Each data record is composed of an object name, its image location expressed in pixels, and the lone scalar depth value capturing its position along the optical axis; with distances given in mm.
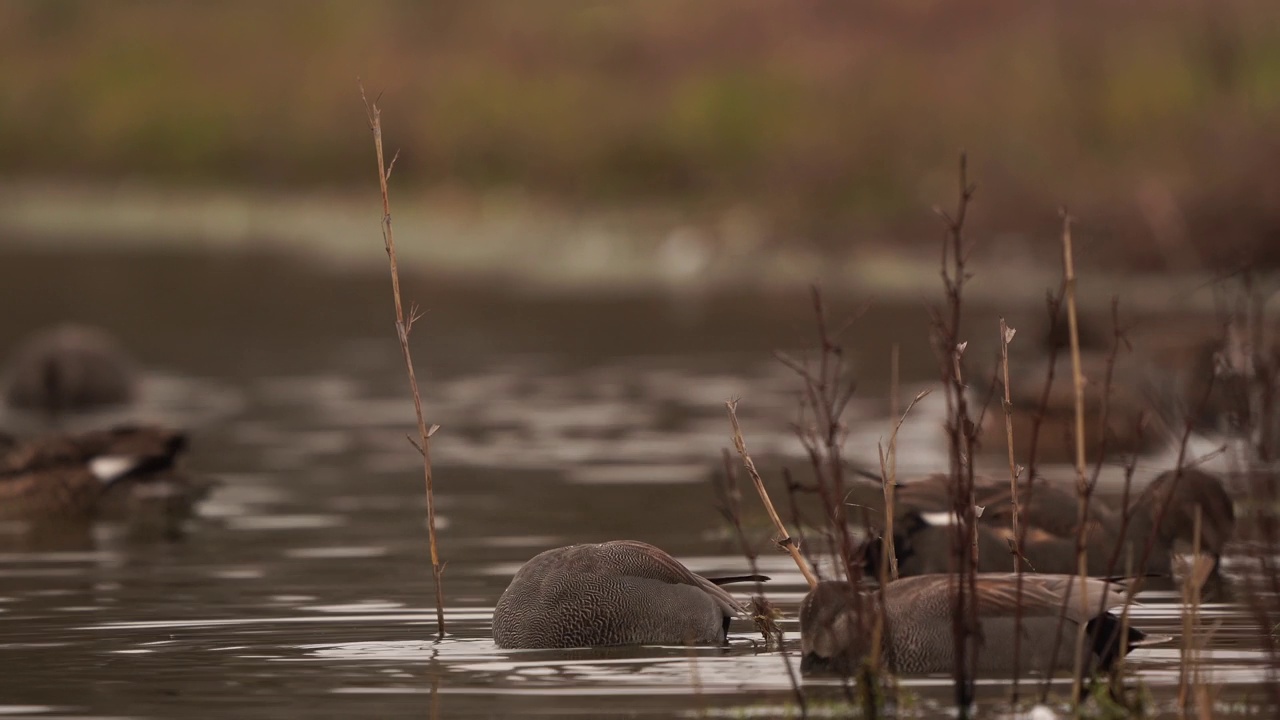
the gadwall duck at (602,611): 16422
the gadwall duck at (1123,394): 27656
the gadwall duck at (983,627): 14828
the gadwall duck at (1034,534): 19250
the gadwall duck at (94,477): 25516
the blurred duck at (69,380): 38250
